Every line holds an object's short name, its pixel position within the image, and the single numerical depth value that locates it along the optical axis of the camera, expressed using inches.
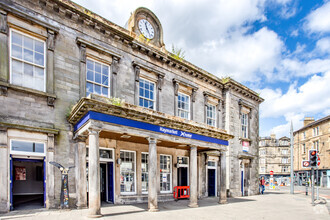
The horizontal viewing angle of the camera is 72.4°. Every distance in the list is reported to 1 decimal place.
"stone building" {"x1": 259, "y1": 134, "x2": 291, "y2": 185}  2442.2
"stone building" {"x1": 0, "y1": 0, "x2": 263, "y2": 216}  335.9
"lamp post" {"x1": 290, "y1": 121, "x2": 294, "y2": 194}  889.7
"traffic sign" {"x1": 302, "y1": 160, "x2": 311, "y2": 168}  550.9
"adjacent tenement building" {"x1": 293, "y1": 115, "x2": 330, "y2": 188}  1536.7
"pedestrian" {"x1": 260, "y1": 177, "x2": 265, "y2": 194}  892.6
